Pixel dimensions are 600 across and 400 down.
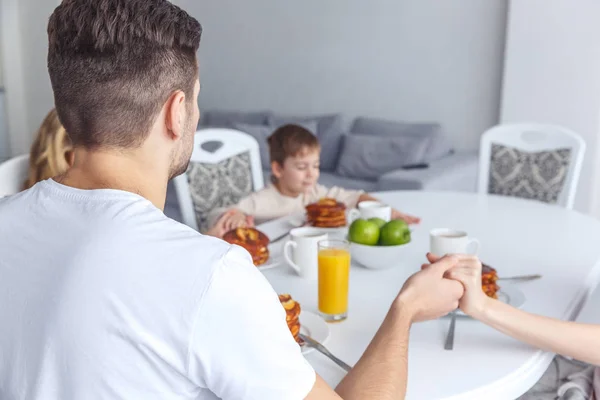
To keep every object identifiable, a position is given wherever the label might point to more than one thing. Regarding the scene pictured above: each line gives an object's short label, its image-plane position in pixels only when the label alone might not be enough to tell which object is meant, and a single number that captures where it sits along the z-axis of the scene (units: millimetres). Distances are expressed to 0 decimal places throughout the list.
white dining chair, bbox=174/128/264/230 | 2514
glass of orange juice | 1338
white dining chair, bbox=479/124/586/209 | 2785
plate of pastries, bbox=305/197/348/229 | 2004
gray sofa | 3916
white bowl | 1584
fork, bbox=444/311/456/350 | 1191
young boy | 2461
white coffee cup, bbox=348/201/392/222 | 1932
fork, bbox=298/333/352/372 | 1117
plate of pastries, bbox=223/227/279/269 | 1651
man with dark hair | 725
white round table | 1106
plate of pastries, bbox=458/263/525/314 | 1369
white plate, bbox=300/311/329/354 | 1213
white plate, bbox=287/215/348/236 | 1961
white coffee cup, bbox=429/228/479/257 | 1605
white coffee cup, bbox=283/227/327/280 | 1571
